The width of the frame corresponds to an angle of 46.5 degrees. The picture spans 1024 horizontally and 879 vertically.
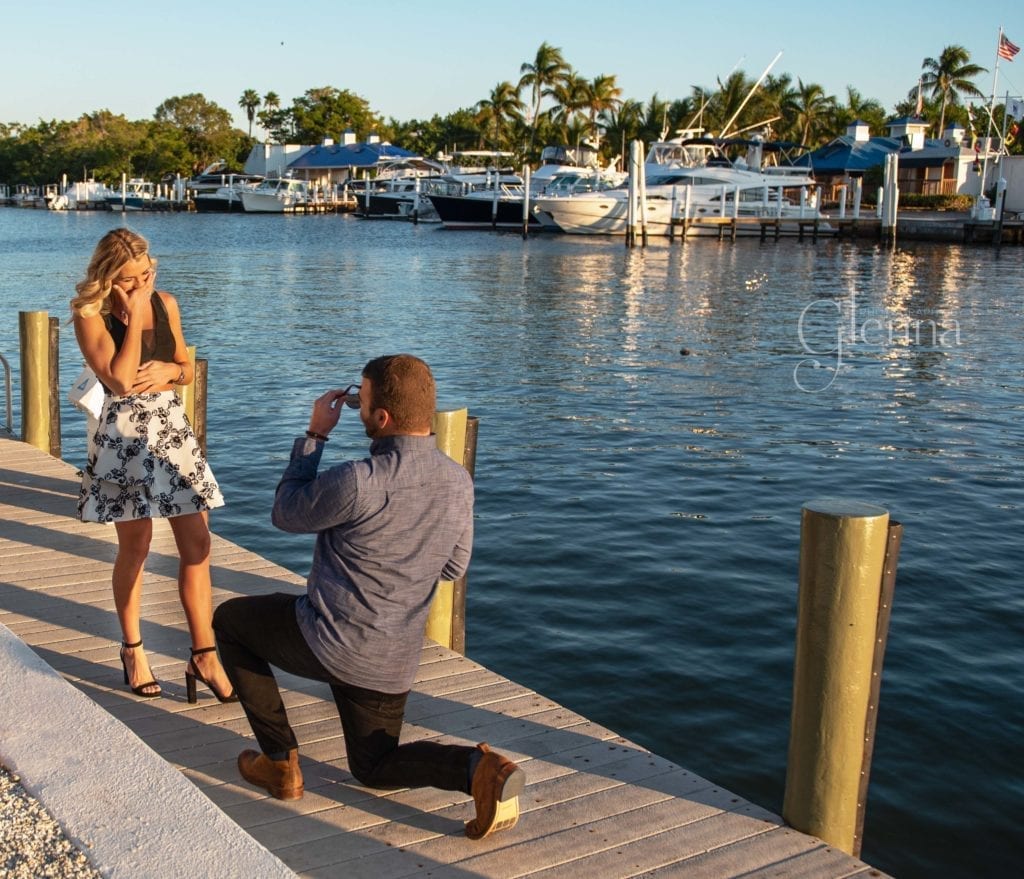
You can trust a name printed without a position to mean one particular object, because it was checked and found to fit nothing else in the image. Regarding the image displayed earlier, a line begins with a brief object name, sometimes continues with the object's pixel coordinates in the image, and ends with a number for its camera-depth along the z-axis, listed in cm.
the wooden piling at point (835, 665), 394
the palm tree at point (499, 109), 10306
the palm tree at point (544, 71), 9688
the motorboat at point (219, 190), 10319
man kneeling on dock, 365
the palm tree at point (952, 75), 9619
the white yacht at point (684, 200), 5984
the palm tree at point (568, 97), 9725
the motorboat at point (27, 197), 12862
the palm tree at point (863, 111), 10112
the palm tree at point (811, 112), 9669
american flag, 5409
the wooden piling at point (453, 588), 563
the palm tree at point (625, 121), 9725
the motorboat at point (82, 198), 11562
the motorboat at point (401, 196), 8506
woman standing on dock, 456
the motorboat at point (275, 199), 10031
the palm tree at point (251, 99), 14012
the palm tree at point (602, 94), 9650
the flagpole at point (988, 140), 5454
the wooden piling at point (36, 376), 905
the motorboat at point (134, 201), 11094
